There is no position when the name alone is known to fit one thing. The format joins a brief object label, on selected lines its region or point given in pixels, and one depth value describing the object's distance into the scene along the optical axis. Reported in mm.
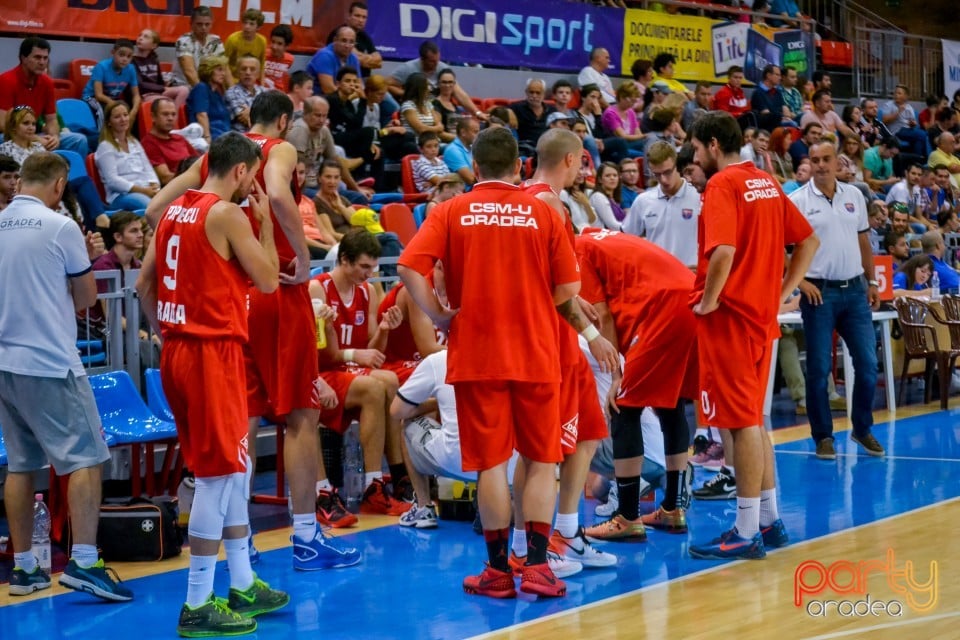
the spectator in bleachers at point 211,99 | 21642
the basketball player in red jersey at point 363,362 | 13687
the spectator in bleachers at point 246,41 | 22988
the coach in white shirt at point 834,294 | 16092
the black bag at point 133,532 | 11630
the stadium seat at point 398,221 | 20795
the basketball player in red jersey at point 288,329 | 10420
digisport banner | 27616
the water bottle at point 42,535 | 11086
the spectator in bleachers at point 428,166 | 23366
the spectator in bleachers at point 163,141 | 20341
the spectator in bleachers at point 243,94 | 22096
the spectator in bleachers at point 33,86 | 19222
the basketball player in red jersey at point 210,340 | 9157
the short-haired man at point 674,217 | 16208
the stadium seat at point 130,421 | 13067
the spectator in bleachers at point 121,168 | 18920
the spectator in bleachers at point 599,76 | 30520
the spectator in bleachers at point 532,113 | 27268
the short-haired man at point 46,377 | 10216
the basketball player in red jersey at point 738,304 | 11086
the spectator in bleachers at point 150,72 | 21657
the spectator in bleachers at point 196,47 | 22398
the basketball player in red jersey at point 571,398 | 10390
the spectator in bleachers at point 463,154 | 23850
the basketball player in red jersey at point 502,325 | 9762
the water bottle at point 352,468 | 14451
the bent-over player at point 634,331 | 11895
